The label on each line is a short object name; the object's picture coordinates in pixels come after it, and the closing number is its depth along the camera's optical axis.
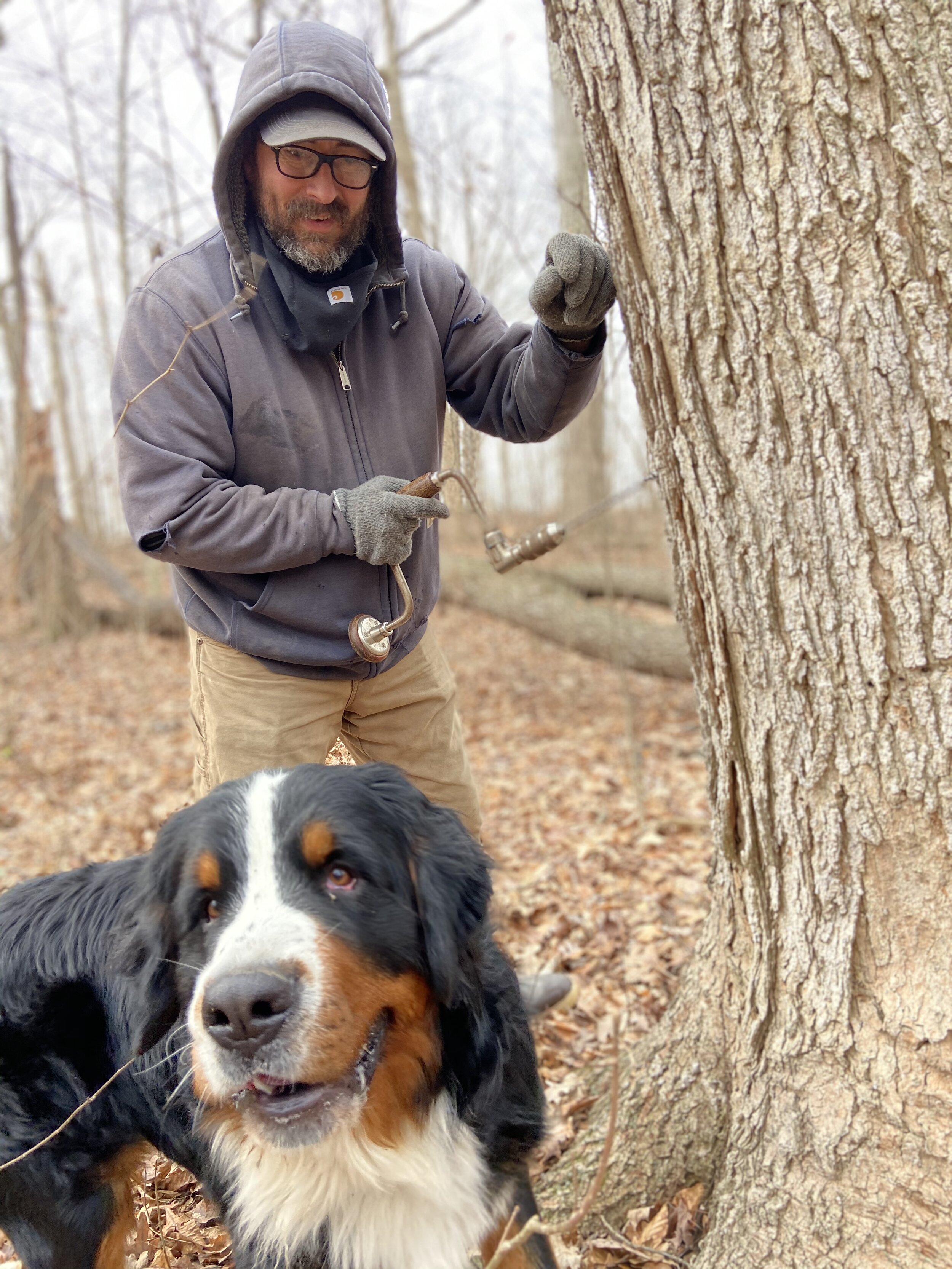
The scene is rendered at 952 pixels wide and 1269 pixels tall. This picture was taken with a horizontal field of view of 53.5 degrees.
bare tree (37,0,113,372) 11.53
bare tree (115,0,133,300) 12.23
